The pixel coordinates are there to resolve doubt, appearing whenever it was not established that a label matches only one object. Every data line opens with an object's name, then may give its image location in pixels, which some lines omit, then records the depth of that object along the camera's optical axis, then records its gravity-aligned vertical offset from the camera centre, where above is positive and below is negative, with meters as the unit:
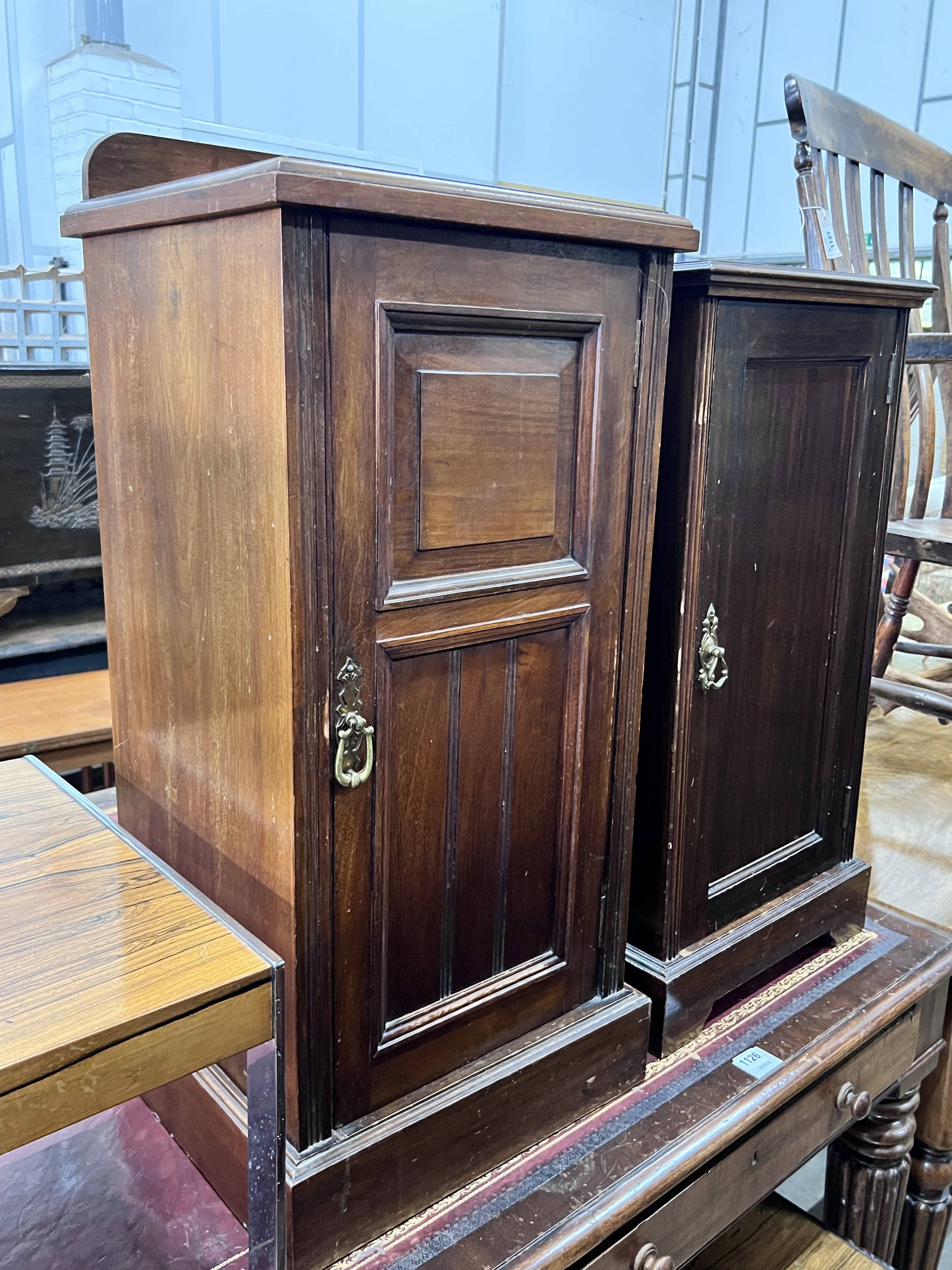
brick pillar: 3.68 +1.13
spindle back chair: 1.62 +0.31
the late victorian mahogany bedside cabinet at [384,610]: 0.78 -0.17
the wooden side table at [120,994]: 0.65 -0.39
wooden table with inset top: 0.98 -0.75
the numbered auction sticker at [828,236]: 1.62 +0.30
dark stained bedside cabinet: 1.09 -0.22
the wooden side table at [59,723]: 2.21 -0.69
